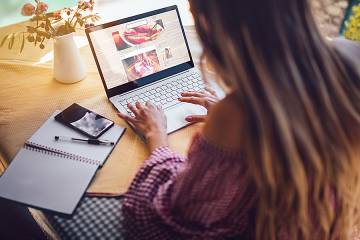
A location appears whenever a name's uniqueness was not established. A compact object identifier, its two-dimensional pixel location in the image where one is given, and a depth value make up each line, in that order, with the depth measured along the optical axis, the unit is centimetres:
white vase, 105
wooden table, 81
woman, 54
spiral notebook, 73
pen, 86
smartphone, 88
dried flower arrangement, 101
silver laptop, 99
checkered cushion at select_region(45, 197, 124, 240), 72
